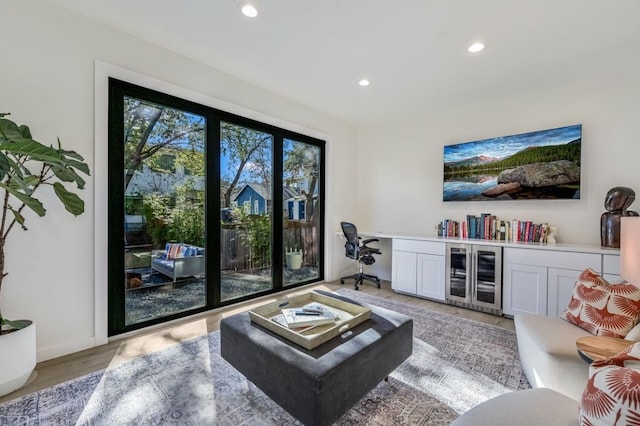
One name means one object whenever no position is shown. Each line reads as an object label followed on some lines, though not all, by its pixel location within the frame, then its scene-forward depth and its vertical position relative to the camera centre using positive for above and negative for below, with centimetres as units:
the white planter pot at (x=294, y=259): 423 -75
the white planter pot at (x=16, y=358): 177 -98
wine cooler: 329 -79
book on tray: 177 -70
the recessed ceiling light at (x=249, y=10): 221 +162
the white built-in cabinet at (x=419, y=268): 372 -78
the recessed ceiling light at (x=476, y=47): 265 +159
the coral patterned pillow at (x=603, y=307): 164 -59
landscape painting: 327 +60
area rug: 162 -119
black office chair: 433 -60
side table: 128 -65
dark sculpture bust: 277 +2
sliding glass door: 263 +3
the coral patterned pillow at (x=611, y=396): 71 -50
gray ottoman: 132 -82
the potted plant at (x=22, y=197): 167 +8
